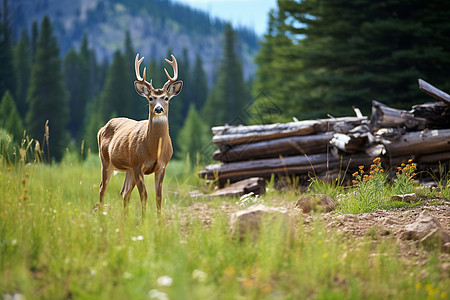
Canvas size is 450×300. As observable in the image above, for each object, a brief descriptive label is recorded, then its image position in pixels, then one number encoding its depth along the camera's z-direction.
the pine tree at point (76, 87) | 120.00
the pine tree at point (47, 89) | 69.69
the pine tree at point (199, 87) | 139.12
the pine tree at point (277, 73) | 40.53
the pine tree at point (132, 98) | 95.75
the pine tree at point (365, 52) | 32.03
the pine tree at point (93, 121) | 77.69
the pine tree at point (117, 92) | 93.12
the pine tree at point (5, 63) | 74.50
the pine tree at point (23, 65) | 96.56
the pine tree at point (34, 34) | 110.25
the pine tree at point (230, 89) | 90.19
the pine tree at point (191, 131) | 80.81
